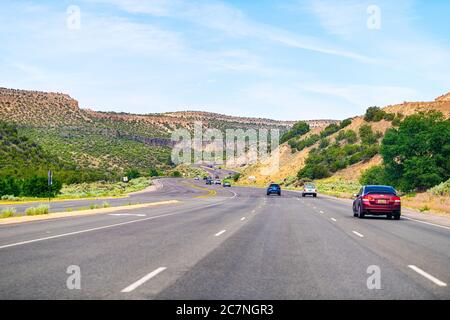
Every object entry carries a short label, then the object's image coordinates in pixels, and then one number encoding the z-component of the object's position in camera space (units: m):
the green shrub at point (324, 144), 126.75
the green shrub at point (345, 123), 133.38
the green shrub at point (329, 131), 135.38
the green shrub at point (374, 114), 122.56
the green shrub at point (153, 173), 137.06
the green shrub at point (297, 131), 150.74
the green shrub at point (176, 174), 158.88
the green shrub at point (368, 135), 114.75
